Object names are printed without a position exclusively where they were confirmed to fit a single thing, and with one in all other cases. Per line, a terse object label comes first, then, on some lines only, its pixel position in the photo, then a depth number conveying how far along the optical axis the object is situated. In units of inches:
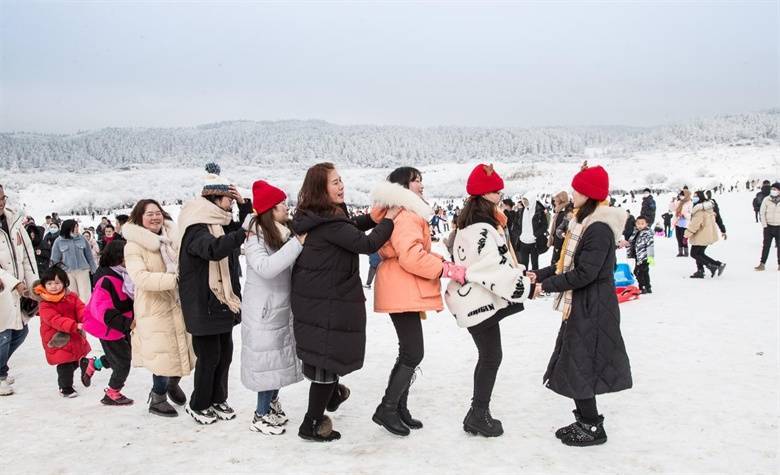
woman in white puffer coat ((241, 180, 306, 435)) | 126.7
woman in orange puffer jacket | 122.7
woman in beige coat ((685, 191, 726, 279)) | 363.3
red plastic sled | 310.4
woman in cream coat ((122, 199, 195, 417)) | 143.6
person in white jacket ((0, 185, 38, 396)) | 175.6
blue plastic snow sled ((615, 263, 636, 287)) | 316.5
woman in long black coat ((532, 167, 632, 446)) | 120.3
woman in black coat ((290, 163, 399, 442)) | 121.0
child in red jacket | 168.7
